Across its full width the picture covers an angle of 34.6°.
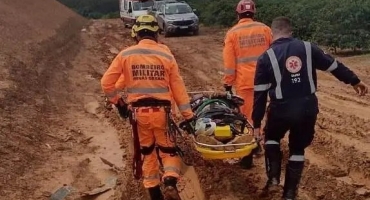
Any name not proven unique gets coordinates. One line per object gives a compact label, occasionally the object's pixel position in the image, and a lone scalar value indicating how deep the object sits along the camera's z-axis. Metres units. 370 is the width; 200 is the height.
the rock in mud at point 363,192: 6.91
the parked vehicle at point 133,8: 33.22
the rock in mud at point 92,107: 12.31
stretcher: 6.58
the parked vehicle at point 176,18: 28.43
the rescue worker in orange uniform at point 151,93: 6.30
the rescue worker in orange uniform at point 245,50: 7.69
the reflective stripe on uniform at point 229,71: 7.78
